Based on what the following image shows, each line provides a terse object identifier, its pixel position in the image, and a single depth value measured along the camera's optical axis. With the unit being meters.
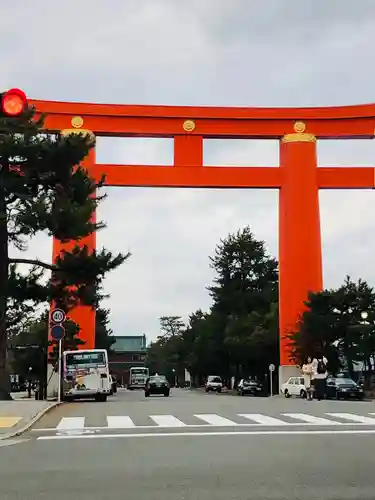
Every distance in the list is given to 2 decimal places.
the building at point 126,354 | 133.12
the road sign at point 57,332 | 26.73
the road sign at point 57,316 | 27.30
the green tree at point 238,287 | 82.11
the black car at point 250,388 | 61.56
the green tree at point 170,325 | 144.00
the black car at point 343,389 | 40.84
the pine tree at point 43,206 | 31.70
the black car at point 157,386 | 55.34
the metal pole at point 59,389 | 29.64
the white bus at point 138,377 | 91.44
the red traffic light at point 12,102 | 9.74
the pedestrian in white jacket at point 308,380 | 29.99
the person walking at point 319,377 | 29.32
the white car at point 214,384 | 77.12
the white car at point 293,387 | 44.88
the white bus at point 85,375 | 35.66
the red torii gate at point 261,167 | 46.06
